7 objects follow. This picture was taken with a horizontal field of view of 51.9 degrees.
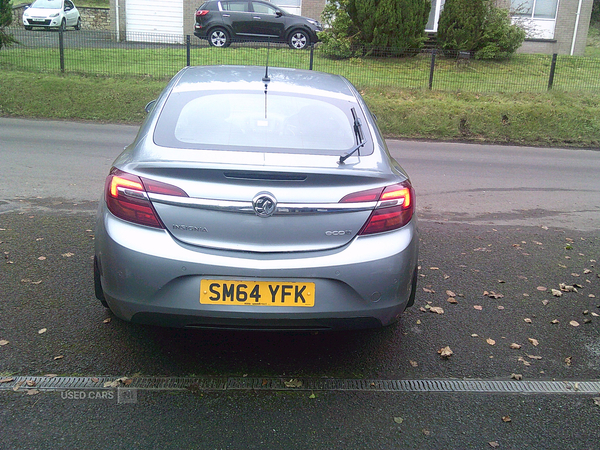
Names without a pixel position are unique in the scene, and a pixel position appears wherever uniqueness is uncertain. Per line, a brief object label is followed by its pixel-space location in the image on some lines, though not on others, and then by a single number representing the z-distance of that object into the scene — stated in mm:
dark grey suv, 21812
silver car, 3189
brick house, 26797
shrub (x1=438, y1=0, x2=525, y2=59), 21391
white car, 27109
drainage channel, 3346
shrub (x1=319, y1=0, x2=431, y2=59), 20000
